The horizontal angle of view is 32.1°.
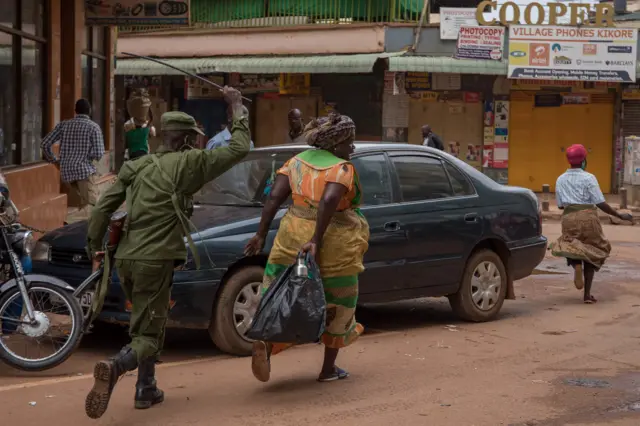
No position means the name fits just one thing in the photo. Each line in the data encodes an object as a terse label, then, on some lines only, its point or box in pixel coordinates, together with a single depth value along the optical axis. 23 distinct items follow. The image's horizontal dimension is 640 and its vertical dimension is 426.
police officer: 6.16
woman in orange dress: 6.71
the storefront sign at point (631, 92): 27.20
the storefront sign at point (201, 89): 28.16
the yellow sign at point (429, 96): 27.53
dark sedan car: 7.86
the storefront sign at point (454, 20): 25.69
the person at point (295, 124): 12.12
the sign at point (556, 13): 25.89
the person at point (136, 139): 16.11
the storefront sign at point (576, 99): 27.69
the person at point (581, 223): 11.16
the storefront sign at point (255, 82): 28.02
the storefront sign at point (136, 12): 16.30
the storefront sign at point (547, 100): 27.73
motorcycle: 7.23
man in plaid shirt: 13.65
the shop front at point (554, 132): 27.72
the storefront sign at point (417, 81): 27.12
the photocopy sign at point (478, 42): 25.67
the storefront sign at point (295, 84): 27.20
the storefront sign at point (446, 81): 27.19
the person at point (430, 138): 20.56
